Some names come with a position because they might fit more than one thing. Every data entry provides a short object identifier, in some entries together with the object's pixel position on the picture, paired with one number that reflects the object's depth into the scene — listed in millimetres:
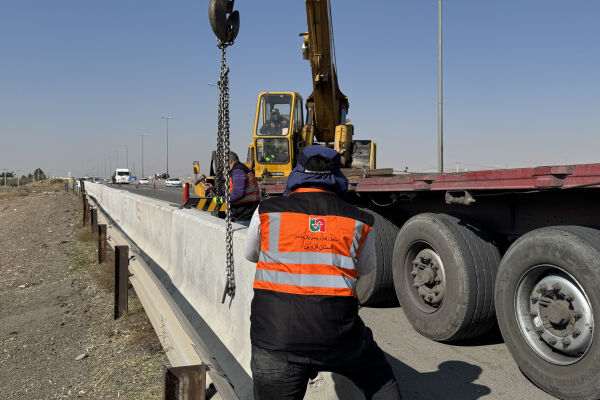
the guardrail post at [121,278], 5602
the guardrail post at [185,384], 2602
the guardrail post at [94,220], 11633
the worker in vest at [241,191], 6453
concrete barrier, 2963
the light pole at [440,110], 17906
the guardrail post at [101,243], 8216
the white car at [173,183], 66188
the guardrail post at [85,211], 14508
